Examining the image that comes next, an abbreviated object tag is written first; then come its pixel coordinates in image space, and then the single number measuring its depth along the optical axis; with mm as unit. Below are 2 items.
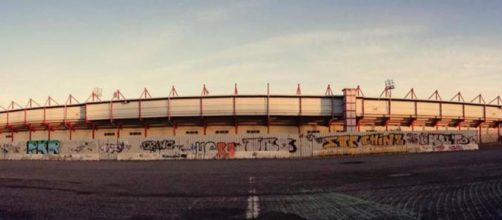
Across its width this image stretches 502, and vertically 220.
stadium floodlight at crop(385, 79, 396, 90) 62906
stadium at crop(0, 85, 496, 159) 38500
